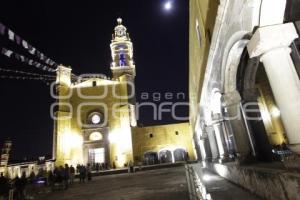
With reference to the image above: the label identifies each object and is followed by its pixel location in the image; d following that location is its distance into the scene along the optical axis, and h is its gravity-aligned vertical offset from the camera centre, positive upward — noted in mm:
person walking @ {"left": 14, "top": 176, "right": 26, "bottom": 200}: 10680 -258
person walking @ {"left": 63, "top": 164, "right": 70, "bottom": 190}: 13063 -11
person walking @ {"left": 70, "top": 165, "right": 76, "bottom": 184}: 16259 +69
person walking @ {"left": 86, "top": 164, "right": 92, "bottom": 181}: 17266 -75
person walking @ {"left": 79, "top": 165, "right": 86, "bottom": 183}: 16486 +66
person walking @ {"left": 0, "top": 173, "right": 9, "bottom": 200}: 9949 -188
